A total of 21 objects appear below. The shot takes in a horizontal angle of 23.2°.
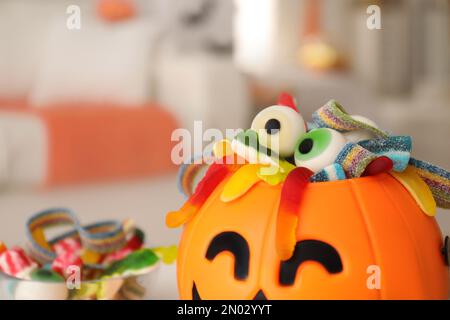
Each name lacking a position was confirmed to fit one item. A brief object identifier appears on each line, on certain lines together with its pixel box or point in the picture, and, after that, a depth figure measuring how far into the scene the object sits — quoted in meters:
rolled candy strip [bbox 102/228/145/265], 0.77
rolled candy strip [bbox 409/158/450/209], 0.67
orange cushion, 2.62
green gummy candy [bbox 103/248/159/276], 0.74
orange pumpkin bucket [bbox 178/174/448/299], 0.62
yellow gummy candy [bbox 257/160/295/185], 0.64
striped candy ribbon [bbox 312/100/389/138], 0.66
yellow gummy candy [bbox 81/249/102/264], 0.77
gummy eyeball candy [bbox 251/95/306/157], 0.65
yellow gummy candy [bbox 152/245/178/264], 0.79
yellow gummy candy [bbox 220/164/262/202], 0.65
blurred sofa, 2.60
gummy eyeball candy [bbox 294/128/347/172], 0.65
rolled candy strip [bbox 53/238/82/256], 0.77
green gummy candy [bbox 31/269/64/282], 0.71
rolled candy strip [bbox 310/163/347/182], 0.64
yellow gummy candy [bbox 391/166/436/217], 0.66
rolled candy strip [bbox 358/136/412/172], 0.65
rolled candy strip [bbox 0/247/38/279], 0.72
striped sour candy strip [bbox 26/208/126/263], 0.76
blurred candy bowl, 0.71
